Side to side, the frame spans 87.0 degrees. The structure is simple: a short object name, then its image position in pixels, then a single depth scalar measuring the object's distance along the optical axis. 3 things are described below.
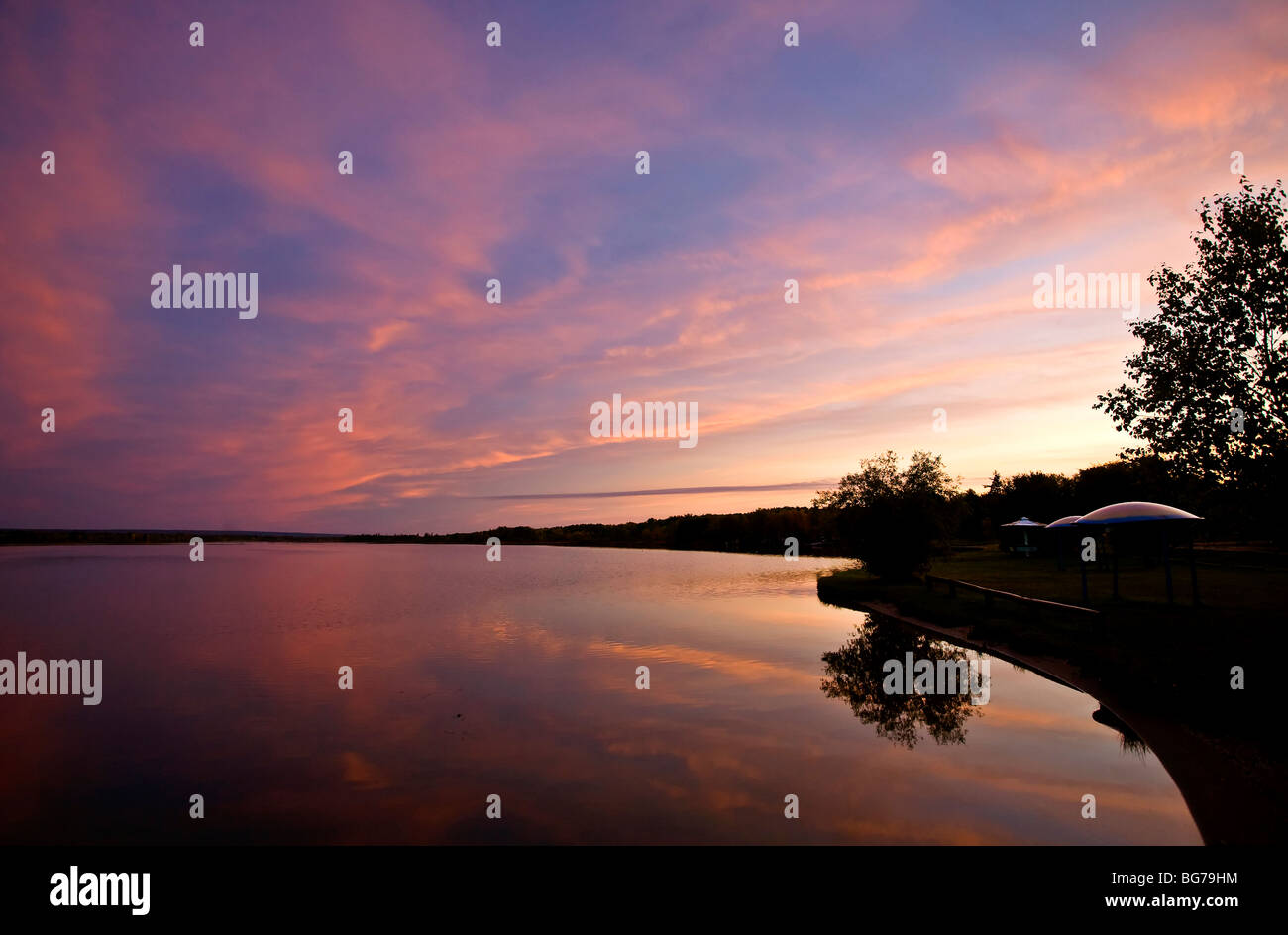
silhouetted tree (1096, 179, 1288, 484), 17.69
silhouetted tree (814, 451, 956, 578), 40.47
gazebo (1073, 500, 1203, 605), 23.38
